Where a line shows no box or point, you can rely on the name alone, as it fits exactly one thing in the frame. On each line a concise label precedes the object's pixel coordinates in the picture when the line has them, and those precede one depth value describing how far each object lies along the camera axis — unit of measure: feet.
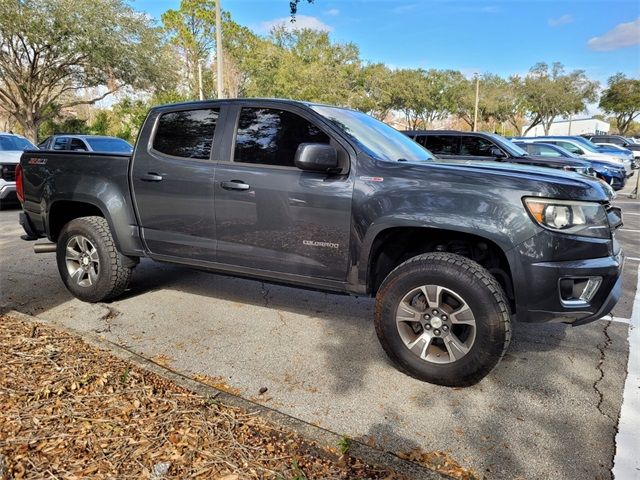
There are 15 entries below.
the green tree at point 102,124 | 95.09
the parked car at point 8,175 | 33.12
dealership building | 240.53
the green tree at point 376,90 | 143.64
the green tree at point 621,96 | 168.45
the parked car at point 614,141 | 99.09
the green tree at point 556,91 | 152.97
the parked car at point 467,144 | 34.14
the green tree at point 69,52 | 70.28
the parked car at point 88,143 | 41.32
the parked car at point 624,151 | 73.82
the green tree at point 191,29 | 119.85
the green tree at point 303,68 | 117.08
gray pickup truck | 9.70
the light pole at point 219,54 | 50.43
